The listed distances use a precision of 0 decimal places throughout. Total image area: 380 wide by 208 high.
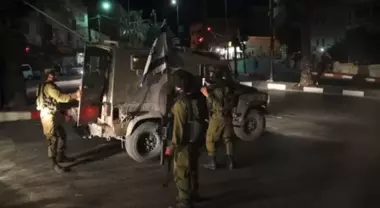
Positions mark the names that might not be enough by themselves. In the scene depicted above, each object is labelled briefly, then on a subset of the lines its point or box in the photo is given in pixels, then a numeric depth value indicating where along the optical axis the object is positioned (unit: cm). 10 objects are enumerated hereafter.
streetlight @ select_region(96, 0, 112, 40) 2098
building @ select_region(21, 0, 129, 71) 5419
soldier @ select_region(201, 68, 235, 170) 762
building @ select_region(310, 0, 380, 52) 4607
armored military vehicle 852
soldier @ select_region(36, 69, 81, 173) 797
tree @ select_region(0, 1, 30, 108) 1777
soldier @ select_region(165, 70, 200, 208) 581
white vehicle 4122
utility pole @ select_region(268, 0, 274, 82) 2854
